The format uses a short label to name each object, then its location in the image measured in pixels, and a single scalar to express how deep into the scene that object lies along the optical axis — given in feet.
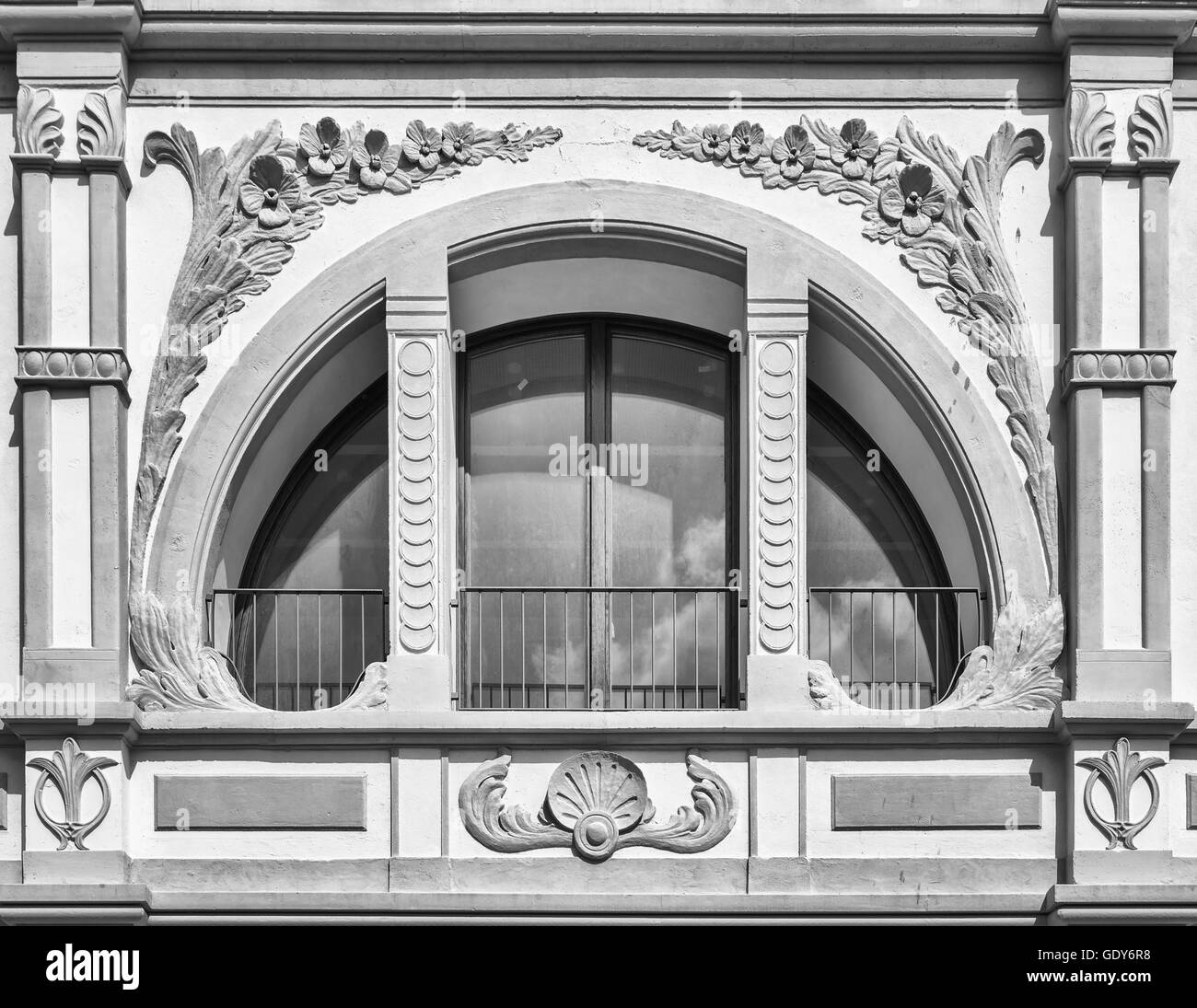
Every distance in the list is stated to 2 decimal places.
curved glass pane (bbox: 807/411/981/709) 56.90
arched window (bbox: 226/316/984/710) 56.70
